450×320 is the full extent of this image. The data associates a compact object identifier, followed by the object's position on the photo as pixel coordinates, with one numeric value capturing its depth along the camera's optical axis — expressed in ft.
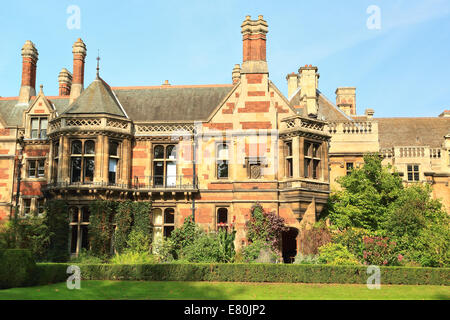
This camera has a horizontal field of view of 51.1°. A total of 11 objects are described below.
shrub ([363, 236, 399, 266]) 74.54
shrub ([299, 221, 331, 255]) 83.46
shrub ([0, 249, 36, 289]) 58.65
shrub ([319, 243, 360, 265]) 74.02
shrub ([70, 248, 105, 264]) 82.87
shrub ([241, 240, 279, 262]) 80.79
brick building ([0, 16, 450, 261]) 88.99
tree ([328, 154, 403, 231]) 90.74
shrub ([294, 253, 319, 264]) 79.36
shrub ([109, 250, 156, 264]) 77.78
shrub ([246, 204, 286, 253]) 85.20
